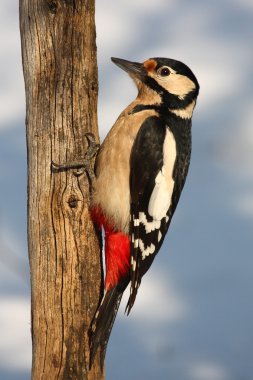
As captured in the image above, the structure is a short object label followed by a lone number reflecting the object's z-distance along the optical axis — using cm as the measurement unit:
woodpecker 546
